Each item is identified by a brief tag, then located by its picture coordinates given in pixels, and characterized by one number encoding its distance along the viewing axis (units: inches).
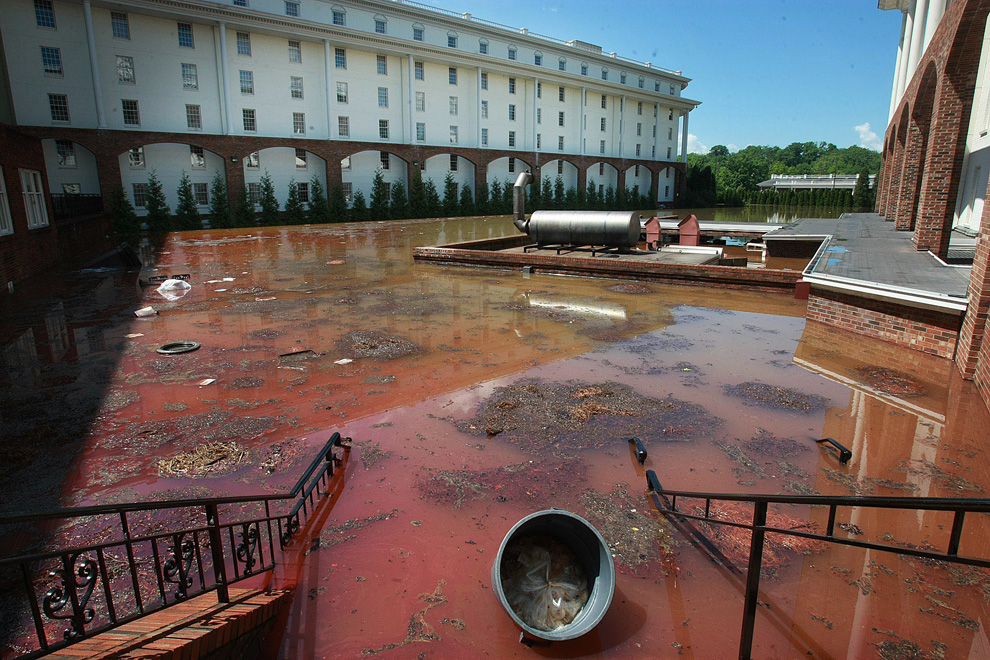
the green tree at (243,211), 1275.8
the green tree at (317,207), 1375.5
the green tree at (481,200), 1684.3
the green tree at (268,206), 1314.0
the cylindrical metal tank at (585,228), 651.5
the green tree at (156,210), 1178.0
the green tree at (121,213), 1127.0
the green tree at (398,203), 1508.4
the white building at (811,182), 2933.1
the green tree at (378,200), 1486.2
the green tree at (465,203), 1644.9
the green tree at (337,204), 1402.6
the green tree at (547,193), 1857.8
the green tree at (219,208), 1241.4
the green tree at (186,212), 1209.4
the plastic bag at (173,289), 496.1
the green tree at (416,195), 1541.6
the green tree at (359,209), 1450.5
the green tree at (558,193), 1900.8
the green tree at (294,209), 1343.3
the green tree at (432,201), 1577.3
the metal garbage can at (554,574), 124.9
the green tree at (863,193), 1855.3
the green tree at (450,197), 1626.5
